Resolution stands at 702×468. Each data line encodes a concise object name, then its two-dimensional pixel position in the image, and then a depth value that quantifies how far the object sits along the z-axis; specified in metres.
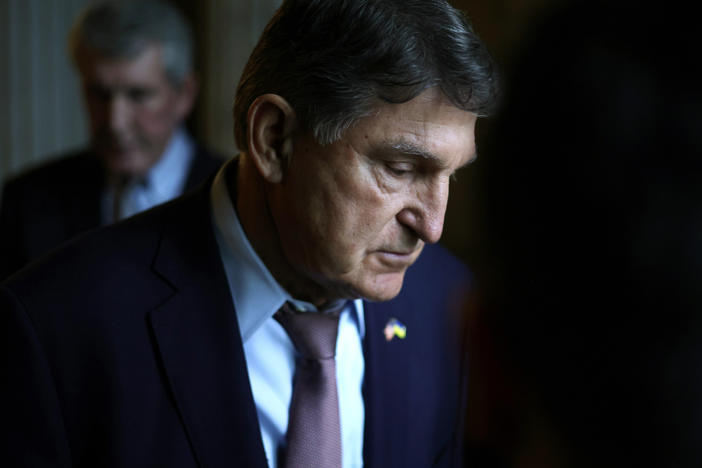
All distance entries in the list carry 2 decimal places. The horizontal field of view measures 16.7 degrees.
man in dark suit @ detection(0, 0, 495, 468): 1.99
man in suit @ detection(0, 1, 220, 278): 2.53
